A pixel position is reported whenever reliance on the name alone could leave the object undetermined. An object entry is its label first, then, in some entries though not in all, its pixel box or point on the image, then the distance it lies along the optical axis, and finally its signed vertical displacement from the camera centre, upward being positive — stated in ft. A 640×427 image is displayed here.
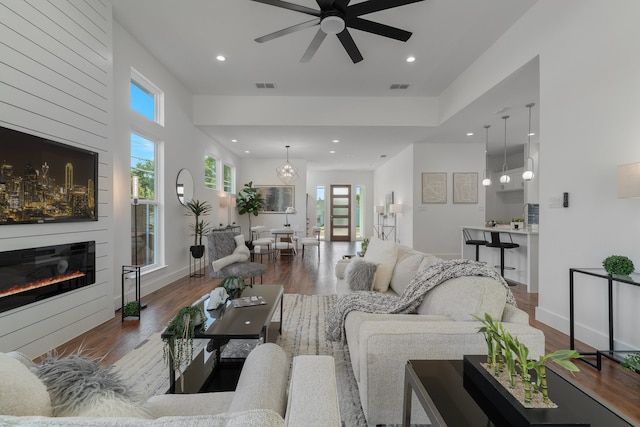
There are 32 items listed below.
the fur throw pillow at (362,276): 9.04 -1.98
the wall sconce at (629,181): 6.84 +0.75
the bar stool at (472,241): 17.54 -1.77
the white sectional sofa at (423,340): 4.65 -2.01
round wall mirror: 17.17 +1.56
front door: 41.78 -0.09
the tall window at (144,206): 13.69 +0.33
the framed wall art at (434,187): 24.49 +2.11
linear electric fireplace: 7.24 -1.67
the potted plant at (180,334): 5.67 -2.39
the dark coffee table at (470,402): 2.98 -2.22
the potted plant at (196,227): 17.61 -0.93
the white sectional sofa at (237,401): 1.65 -1.63
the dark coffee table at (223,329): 6.01 -2.51
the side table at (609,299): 7.25 -2.33
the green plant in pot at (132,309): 10.71 -3.53
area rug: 6.14 -3.86
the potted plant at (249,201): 29.07 +1.12
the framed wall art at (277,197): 31.19 +1.62
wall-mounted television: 7.18 +0.88
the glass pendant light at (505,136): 18.49 +5.90
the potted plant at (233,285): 8.99 -2.26
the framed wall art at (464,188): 24.53 +2.03
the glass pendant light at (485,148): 20.52 +5.33
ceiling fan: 8.84 +6.15
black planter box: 2.82 -2.02
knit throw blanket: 5.91 -2.00
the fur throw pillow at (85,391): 2.27 -1.45
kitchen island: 15.11 -2.50
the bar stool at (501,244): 16.02 -1.76
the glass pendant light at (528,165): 18.85 +3.91
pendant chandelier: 28.23 +3.92
